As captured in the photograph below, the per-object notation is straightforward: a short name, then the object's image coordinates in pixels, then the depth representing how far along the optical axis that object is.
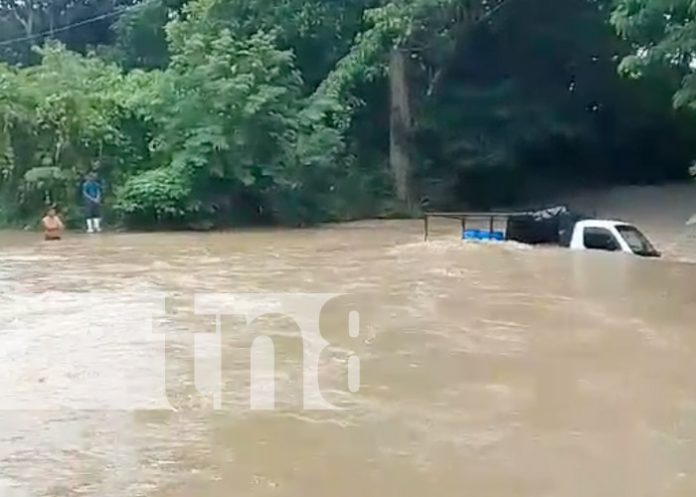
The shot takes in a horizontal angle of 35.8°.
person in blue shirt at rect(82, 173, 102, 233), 23.95
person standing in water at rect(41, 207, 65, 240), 21.94
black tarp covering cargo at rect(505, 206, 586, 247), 19.00
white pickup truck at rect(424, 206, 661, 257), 15.96
